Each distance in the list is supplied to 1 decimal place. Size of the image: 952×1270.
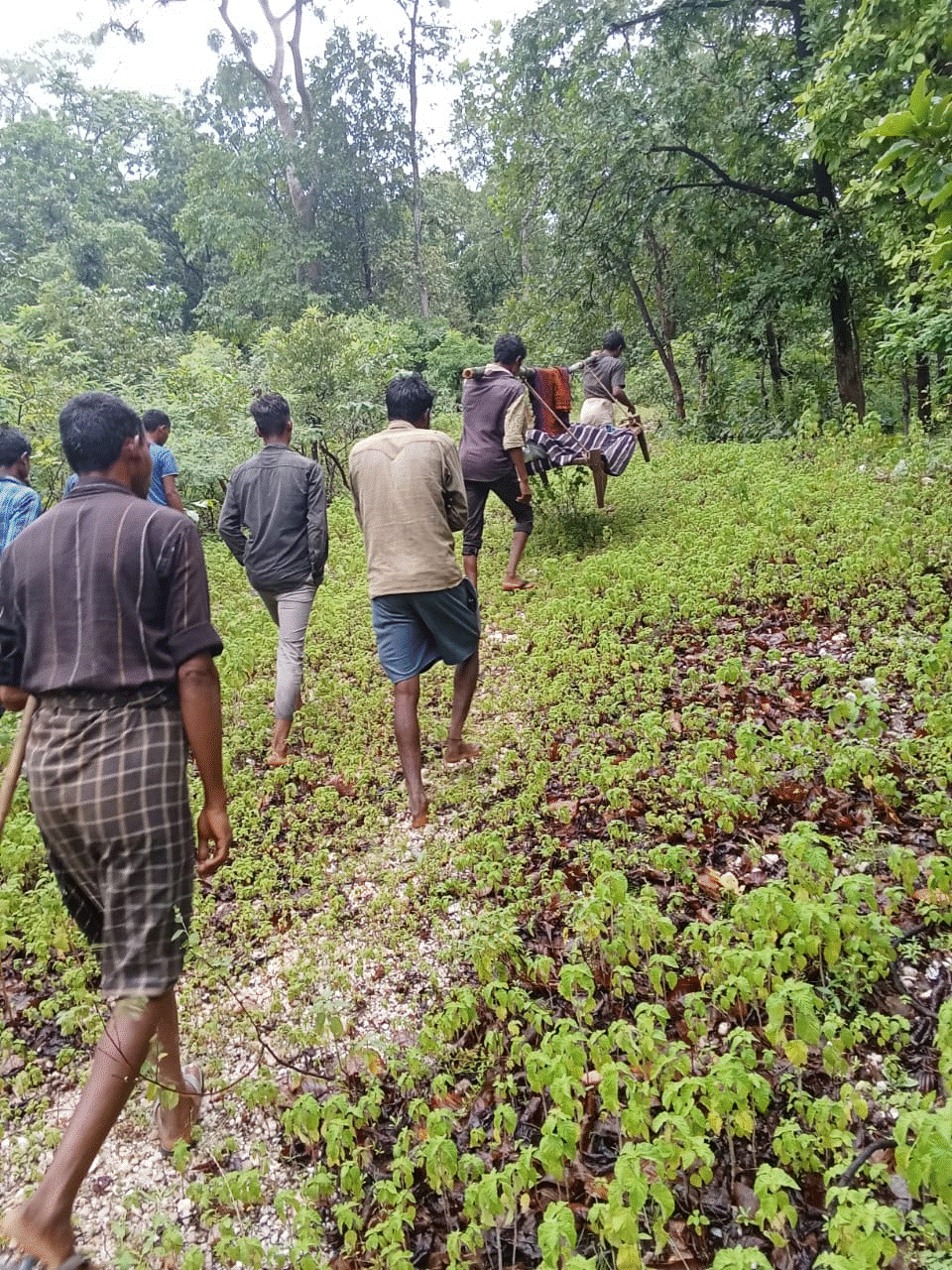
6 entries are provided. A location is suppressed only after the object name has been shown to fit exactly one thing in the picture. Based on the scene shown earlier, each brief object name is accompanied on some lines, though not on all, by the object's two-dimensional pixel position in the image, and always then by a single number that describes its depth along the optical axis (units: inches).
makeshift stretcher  292.7
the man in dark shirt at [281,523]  190.2
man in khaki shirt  156.9
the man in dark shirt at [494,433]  255.4
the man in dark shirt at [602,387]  350.6
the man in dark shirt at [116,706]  84.8
